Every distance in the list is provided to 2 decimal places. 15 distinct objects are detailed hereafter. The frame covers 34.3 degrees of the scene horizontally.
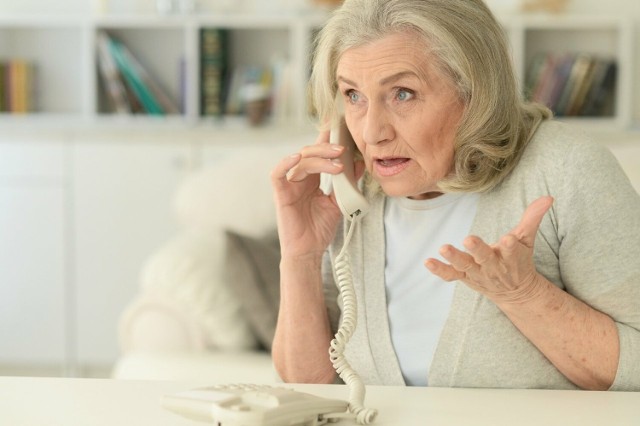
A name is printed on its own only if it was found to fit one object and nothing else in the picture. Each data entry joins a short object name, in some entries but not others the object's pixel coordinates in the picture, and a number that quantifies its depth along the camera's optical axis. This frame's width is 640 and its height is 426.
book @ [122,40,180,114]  4.05
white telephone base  1.01
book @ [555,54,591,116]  3.87
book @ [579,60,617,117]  3.88
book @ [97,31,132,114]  4.01
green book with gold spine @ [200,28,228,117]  4.00
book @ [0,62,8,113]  4.10
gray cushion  2.48
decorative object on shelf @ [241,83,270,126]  3.88
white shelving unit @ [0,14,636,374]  3.88
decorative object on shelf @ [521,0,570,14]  3.94
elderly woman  1.33
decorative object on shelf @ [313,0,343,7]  3.99
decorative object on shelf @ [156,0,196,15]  4.02
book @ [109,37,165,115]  4.03
